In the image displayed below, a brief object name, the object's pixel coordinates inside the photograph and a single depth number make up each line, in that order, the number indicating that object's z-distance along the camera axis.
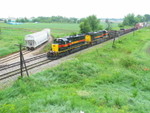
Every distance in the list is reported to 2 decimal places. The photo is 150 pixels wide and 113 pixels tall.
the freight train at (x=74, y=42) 22.63
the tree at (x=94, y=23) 55.97
